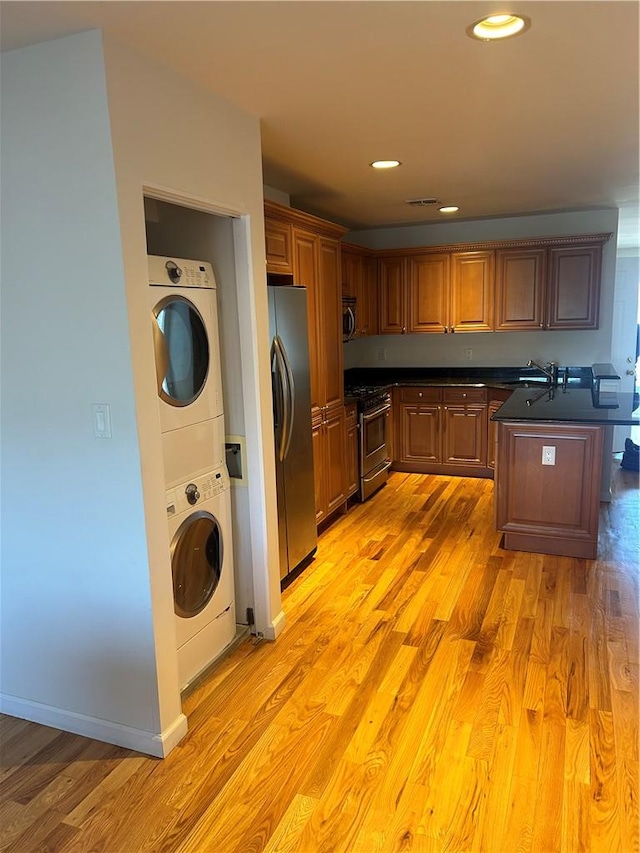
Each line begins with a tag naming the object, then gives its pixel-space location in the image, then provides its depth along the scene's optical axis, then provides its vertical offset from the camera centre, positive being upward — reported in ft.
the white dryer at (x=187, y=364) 7.82 -0.47
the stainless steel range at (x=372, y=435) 16.79 -3.21
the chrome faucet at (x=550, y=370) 18.74 -1.66
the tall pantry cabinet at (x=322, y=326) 12.53 -0.02
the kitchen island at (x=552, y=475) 12.64 -3.35
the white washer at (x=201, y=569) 8.38 -3.49
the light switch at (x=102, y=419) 6.91 -0.98
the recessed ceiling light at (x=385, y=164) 11.50 +3.00
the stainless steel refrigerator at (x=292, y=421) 11.05 -1.78
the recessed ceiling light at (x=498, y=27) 6.08 +2.95
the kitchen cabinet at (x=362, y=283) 17.84 +1.26
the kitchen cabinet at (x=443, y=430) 19.22 -3.48
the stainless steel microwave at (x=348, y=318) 17.52 +0.17
